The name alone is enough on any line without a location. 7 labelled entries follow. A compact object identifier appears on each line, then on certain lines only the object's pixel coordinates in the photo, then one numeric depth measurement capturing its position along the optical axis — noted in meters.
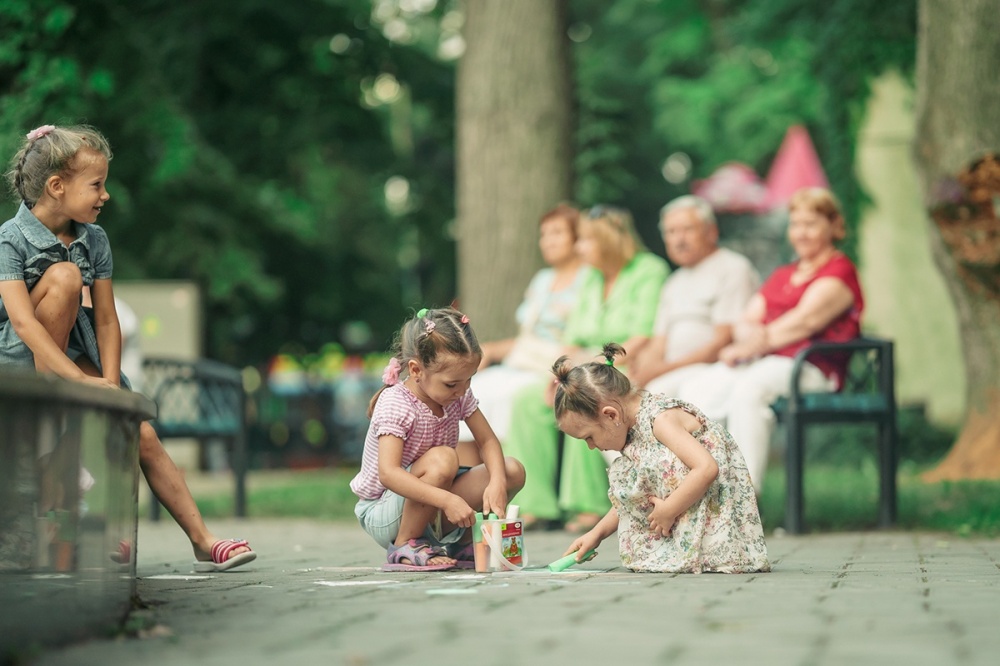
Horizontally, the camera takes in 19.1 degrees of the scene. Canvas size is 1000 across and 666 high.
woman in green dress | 17.44
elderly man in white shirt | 17.51
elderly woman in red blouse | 16.22
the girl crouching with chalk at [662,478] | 11.29
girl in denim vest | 10.73
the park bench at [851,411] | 16.09
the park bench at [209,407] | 20.95
